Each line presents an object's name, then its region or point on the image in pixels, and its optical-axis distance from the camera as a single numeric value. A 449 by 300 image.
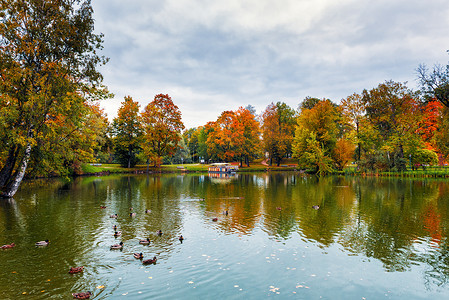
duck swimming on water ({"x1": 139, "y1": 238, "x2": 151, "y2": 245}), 13.48
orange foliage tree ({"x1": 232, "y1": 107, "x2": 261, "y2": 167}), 87.38
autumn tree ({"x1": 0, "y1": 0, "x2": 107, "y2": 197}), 24.59
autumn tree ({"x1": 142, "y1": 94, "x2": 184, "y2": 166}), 75.56
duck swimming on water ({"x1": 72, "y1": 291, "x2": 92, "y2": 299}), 8.35
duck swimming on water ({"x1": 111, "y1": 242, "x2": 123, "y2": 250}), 12.75
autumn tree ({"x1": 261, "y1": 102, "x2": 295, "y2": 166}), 89.58
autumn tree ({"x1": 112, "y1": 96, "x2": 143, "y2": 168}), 78.12
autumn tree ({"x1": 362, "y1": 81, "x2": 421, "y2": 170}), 60.81
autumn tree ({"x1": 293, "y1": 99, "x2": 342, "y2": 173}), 67.00
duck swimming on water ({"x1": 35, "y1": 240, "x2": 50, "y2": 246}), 13.16
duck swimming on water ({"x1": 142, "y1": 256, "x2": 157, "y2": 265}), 11.05
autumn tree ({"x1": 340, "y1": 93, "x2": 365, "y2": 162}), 67.88
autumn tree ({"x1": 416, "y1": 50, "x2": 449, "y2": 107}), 42.03
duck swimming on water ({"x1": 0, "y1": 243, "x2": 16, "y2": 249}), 12.70
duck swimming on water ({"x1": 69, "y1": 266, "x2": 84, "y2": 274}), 10.08
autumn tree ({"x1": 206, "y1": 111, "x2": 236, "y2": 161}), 87.44
